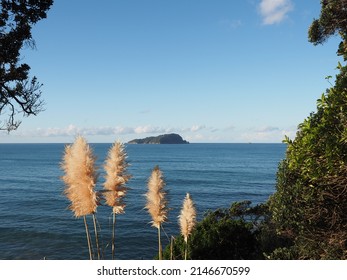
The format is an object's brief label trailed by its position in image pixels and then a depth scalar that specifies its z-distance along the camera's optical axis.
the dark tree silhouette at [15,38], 11.46
